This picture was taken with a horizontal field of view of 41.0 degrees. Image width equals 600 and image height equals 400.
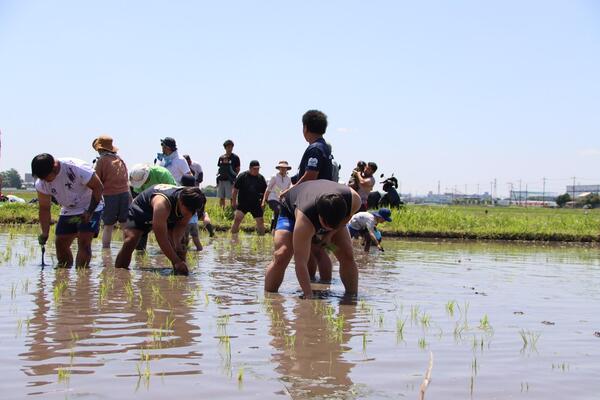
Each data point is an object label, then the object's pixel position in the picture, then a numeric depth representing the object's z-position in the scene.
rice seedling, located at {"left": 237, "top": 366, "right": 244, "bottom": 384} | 4.27
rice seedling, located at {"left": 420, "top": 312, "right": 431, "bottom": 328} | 6.13
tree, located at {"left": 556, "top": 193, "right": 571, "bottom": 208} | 111.49
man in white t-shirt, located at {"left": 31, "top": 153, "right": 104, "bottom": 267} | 8.70
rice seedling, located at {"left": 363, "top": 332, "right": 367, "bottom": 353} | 5.15
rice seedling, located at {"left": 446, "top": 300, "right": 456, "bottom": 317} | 6.77
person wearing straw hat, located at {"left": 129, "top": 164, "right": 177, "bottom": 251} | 11.38
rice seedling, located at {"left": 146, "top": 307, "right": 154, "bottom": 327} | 5.87
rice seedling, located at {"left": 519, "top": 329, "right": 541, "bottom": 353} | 5.41
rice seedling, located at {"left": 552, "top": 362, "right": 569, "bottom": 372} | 4.85
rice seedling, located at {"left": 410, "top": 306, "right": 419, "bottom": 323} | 6.36
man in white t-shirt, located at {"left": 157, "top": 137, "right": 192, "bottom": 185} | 12.52
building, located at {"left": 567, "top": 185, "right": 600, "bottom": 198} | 188.50
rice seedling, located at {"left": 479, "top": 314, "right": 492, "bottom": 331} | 6.09
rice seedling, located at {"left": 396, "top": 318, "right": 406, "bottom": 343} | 5.55
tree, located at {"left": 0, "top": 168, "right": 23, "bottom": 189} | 143.81
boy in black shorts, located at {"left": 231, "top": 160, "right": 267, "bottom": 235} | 16.38
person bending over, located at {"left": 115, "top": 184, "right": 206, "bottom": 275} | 8.67
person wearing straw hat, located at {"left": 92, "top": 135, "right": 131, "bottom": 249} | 10.94
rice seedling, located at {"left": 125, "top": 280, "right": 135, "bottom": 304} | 6.96
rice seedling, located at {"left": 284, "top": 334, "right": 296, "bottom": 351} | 5.15
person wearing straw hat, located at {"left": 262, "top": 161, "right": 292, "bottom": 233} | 16.12
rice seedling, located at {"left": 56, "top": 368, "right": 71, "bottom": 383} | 4.14
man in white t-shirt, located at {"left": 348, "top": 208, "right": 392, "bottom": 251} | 12.77
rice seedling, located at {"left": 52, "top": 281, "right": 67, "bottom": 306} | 6.70
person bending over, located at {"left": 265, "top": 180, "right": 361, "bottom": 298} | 6.88
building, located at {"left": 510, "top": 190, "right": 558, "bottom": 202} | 185.40
